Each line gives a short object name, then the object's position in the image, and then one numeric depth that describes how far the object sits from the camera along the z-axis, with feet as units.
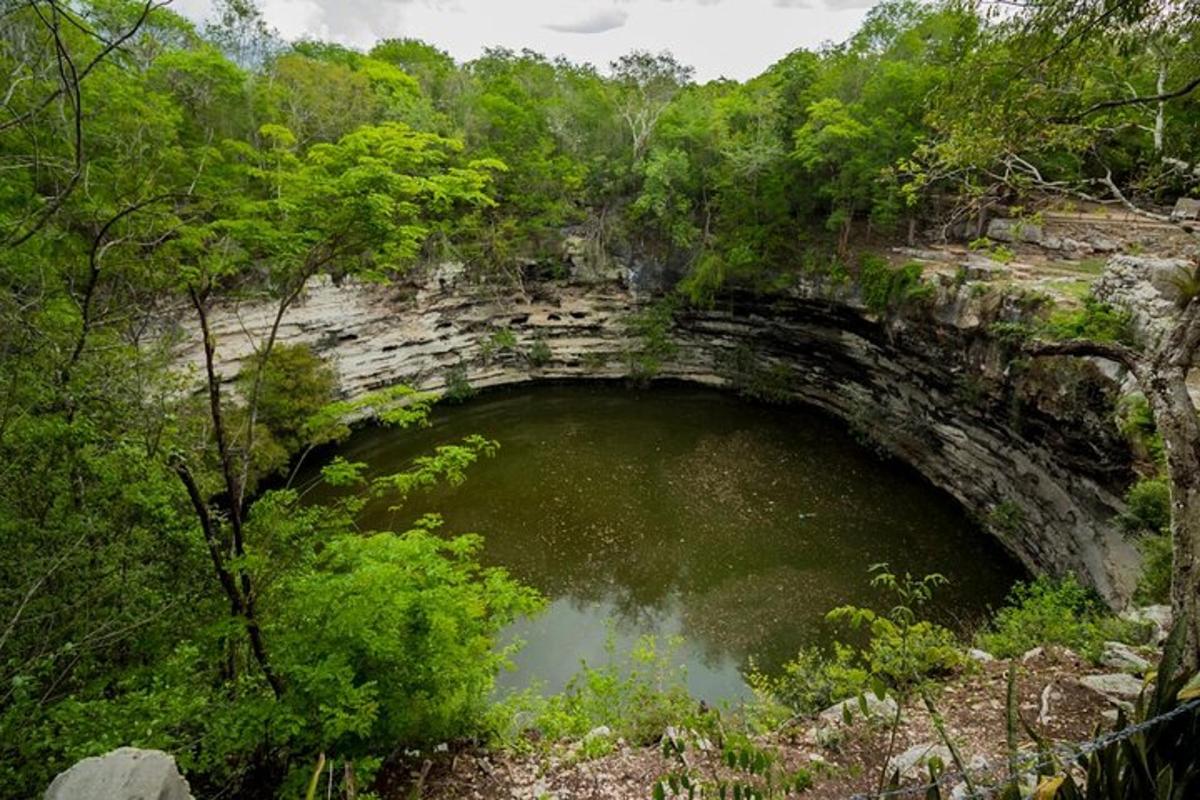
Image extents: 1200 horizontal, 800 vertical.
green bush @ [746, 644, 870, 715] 20.36
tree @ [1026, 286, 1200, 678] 11.74
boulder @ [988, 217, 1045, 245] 45.62
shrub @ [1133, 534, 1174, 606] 20.98
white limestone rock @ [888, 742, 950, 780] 14.93
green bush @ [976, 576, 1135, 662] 19.84
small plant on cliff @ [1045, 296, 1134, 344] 28.89
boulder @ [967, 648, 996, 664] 20.35
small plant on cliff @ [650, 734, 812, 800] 9.16
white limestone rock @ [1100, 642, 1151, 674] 17.48
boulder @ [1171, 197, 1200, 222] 39.75
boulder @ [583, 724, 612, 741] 18.75
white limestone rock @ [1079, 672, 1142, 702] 16.28
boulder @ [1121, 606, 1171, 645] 18.33
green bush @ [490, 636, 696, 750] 18.98
